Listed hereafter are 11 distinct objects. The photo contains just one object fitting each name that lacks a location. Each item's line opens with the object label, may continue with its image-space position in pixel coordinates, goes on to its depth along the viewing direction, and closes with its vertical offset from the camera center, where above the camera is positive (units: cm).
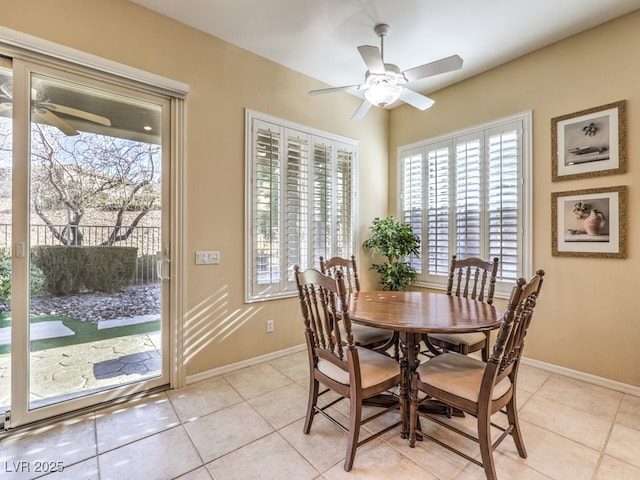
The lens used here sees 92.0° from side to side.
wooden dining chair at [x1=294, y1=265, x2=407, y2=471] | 165 -75
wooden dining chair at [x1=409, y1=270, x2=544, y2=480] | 148 -77
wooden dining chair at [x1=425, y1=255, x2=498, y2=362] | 227 -74
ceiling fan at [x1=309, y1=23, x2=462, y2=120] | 215 +122
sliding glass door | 205 -3
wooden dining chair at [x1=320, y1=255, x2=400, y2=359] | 243 -79
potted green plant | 368 -12
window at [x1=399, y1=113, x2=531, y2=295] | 312 +47
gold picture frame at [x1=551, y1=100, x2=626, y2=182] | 256 +84
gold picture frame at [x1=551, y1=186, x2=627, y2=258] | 255 +14
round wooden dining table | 171 -48
